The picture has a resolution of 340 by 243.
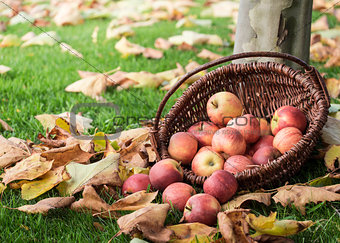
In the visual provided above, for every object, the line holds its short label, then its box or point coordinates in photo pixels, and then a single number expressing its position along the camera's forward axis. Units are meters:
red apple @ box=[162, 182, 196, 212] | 2.52
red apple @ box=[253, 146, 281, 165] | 2.60
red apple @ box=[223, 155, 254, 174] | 2.59
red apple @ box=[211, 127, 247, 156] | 2.64
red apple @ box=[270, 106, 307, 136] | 2.65
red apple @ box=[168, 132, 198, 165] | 2.66
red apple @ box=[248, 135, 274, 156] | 2.68
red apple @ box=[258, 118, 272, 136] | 2.73
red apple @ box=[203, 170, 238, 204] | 2.52
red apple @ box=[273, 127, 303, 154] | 2.61
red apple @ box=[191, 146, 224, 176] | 2.62
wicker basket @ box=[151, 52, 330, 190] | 2.56
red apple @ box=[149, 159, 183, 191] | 2.57
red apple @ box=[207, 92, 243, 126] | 2.74
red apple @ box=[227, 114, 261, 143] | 2.68
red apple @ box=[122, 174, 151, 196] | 2.58
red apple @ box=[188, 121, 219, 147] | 2.72
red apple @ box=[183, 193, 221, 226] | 2.47
